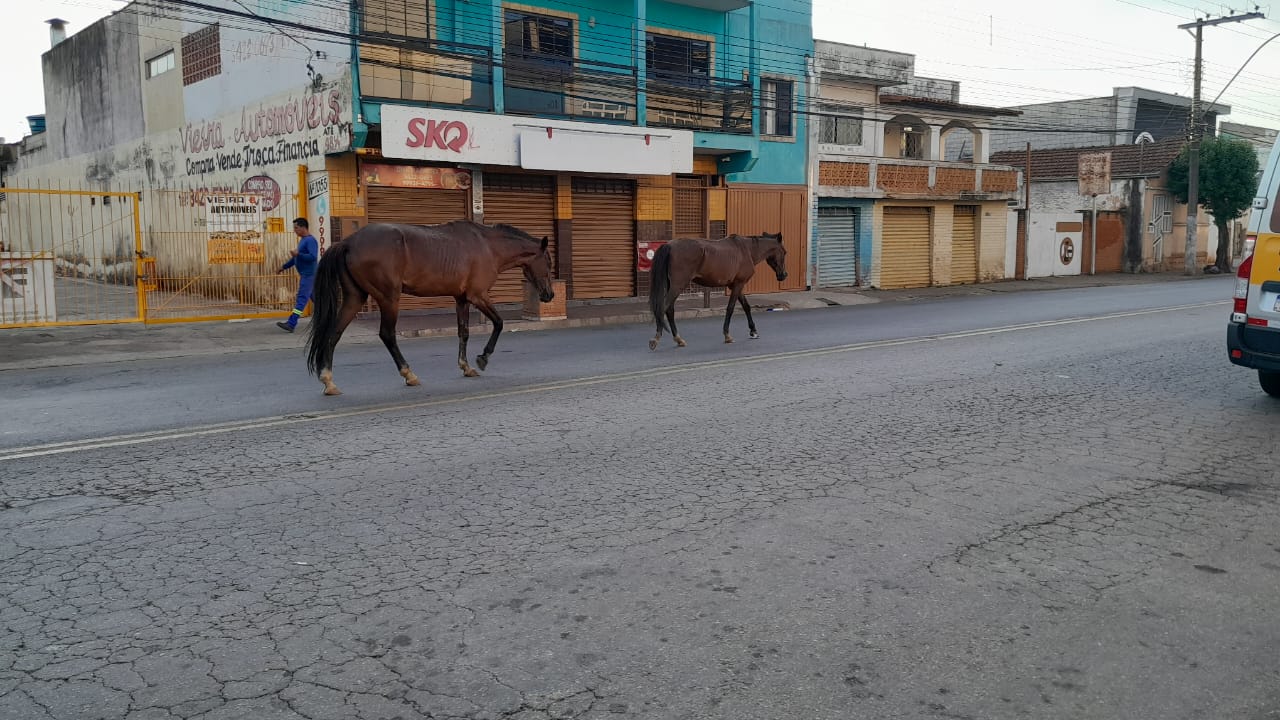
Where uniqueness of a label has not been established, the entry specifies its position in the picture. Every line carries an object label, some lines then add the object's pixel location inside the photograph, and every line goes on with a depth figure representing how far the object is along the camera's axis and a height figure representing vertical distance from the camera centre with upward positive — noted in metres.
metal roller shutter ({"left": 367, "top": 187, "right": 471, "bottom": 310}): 18.56 +1.01
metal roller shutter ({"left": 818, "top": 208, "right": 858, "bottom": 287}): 27.25 +0.22
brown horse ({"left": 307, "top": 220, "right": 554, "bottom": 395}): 9.28 -0.14
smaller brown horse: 13.29 -0.14
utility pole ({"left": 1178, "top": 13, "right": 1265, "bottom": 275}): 36.06 +3.64
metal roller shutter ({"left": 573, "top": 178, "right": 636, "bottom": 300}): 21.89 +0.41
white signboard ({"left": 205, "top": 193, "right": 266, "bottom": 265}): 17.31 +0.58
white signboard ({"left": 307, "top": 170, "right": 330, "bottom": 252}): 17.88 +1.01
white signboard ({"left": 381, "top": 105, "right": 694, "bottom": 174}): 17.30 +2.26
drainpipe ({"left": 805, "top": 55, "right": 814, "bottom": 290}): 25.81 +2.44
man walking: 14.86 -0.06
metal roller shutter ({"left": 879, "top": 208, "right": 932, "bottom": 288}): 28.81 +0.15
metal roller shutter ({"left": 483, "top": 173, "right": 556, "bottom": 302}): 20.31 +1.06
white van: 8.25 -0.36
